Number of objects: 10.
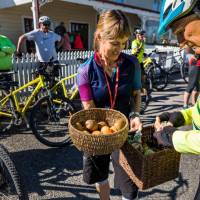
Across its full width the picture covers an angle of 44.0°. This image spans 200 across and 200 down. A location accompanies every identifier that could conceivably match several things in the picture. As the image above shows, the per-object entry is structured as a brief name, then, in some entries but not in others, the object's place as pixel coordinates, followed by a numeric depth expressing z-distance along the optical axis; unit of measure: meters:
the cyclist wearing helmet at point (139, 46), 7.10
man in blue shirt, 5.83
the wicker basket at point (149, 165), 1.76
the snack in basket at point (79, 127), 1.87
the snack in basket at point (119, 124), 1.85
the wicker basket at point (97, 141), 1.64
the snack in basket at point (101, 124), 1.97
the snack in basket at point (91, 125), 1.89
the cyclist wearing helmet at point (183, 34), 1.28
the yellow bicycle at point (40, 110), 4.04
